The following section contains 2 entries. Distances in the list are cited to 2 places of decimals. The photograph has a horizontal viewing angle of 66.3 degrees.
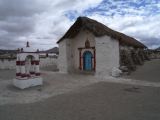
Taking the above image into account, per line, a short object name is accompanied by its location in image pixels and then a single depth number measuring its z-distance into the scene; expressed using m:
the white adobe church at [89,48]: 10.36
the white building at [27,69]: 7.11
